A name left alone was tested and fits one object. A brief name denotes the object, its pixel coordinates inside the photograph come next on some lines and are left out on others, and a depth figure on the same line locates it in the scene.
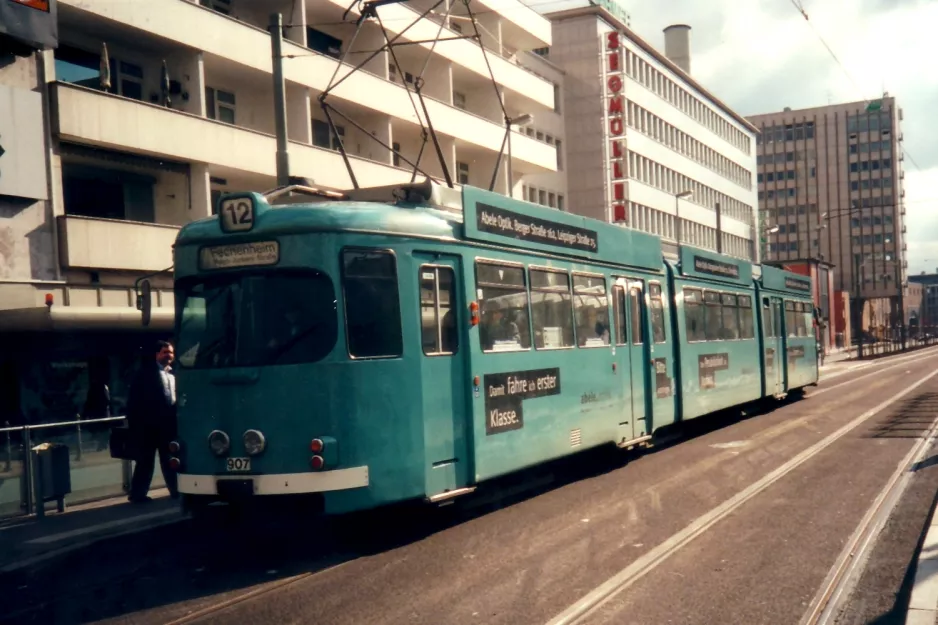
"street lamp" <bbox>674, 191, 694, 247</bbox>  55.73
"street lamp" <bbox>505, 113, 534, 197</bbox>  28.39
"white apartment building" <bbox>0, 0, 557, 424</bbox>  19.88
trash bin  11.90
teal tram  8.65
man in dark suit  12.18
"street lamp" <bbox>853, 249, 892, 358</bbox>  62.88
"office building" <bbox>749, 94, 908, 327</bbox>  130.00
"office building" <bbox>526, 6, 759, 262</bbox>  51.44
